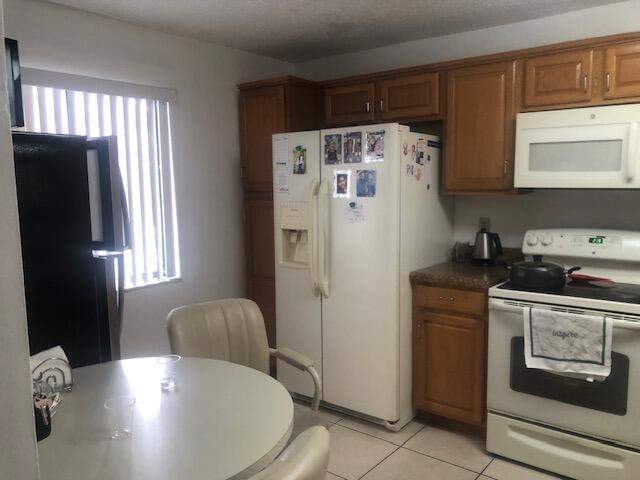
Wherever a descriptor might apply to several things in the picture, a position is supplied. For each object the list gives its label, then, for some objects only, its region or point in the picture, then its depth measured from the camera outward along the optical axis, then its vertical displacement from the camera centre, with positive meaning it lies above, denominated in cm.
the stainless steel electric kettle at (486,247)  309 -38
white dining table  124 -66
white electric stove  226 -94
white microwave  245 +18
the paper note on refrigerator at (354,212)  285 -14
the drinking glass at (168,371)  169 -65
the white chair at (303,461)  101 -56
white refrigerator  280 -36
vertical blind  278 +22
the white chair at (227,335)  217 -64
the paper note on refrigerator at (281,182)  316 +4
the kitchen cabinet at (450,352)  275 -93
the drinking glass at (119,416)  139 -65
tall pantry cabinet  344 +28
